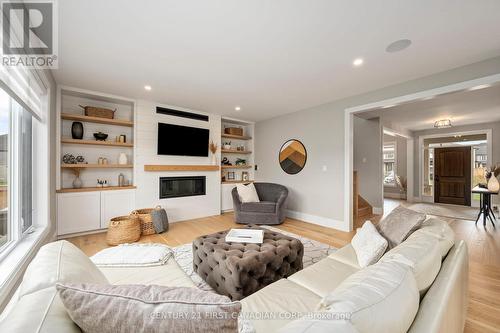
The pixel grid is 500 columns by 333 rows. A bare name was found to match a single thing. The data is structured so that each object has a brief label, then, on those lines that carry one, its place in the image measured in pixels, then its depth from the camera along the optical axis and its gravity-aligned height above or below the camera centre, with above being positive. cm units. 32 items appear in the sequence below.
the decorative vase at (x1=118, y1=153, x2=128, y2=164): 380 +16
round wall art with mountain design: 452 +22
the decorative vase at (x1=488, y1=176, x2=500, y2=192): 410 -39
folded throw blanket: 155 -73
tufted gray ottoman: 160 -83
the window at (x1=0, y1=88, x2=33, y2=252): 179 -5
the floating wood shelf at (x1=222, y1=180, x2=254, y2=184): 515 -41
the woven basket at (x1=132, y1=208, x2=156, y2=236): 339 -96
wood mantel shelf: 393 -2
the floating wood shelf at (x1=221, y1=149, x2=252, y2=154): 519 +40
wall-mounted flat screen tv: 408 +56
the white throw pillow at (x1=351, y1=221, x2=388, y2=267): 154 -64
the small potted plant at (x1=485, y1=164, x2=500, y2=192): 411 -27
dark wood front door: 629 -31
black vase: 339 +61
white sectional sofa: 59 -54
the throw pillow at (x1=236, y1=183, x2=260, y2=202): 432 -58
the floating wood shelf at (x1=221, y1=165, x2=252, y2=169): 516 -2
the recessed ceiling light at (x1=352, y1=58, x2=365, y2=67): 240 +126
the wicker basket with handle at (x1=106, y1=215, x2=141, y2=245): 300 -99
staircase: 442 -95
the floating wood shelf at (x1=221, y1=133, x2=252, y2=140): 520 +79
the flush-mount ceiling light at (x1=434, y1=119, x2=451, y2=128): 488 +104
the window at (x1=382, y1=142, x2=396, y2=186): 789 +6
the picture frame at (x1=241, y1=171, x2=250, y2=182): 567 -29
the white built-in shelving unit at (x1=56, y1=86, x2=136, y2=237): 322 +1
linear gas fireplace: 415 -44
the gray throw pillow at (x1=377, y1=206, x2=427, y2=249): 160 -49
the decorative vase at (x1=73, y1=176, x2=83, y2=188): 344 -28
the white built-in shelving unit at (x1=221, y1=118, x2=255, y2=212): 513 +31
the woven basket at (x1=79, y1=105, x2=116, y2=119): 351 +96
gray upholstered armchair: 402 -90
